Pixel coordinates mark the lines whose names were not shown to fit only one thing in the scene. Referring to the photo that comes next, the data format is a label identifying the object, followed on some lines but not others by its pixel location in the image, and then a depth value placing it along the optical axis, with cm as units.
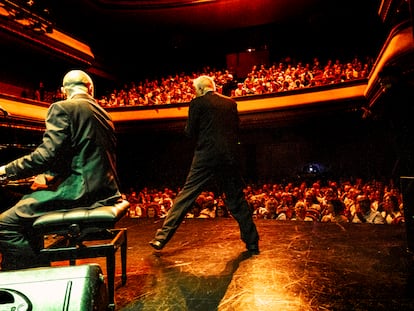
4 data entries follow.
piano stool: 173
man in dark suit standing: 267
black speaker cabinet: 114
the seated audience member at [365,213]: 478
